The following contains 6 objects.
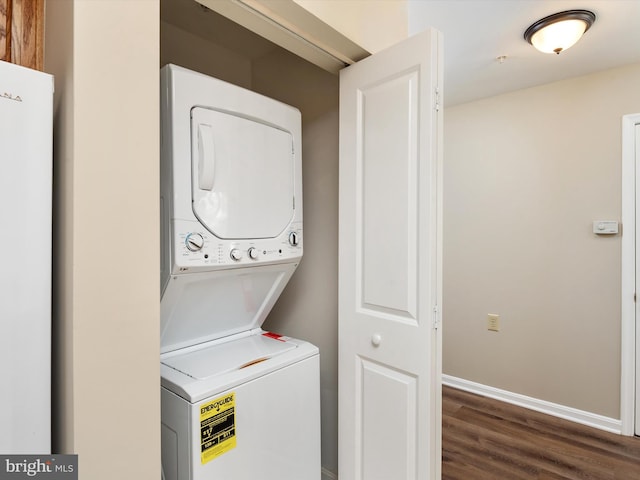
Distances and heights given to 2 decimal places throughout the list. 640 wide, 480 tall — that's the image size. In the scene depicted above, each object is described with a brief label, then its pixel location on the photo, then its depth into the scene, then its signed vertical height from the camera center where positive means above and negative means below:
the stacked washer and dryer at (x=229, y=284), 1.17 -0.19
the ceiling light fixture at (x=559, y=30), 1.71 +1.04
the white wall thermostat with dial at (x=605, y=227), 2.34 +0.06
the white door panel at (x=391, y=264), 1.32 -0.11
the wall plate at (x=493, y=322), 2.83 -0.68
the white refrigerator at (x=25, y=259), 0.70 -0.04
